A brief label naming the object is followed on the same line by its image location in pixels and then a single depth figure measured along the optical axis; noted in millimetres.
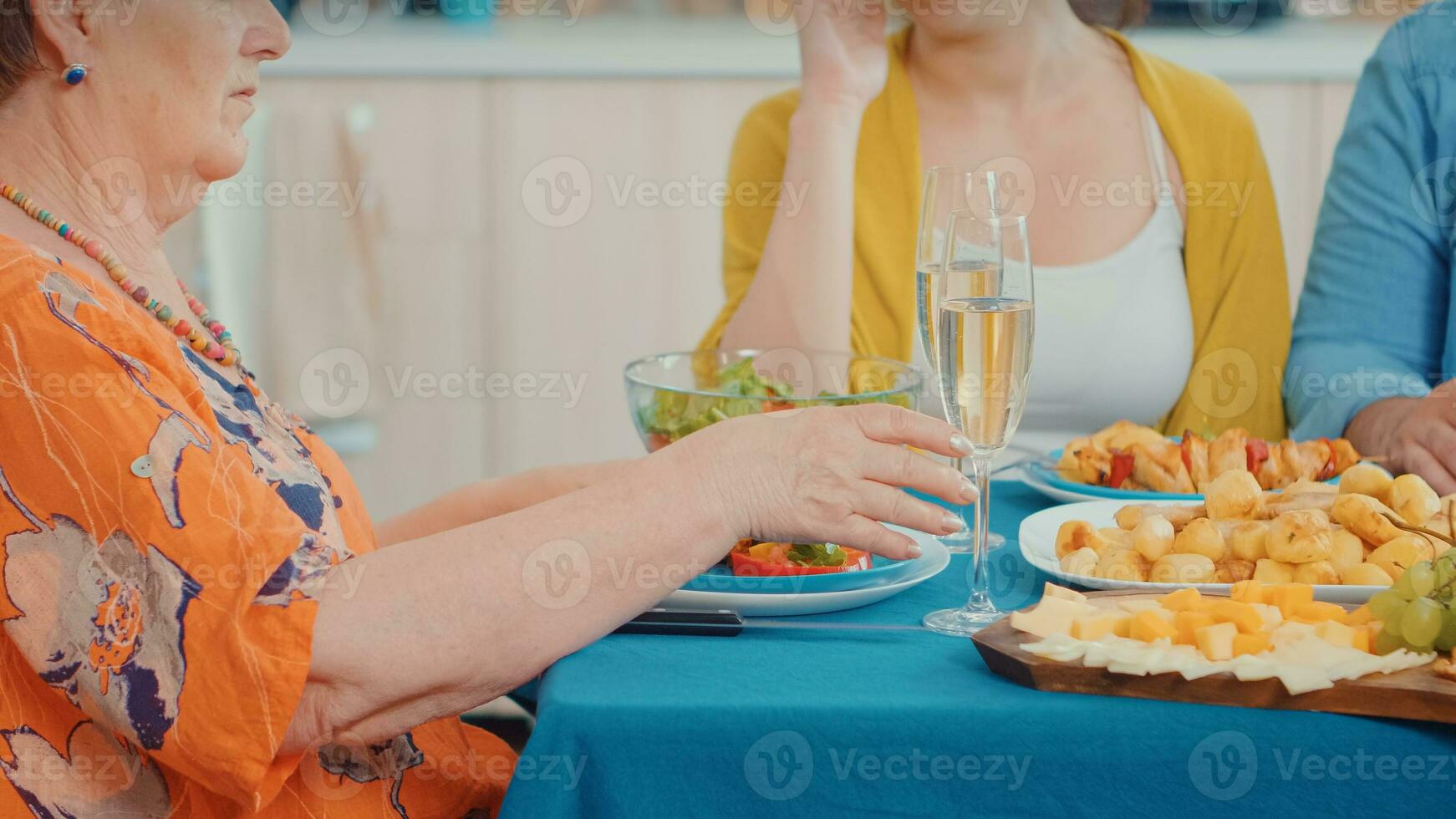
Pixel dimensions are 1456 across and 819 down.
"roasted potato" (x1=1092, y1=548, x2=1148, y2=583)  901
